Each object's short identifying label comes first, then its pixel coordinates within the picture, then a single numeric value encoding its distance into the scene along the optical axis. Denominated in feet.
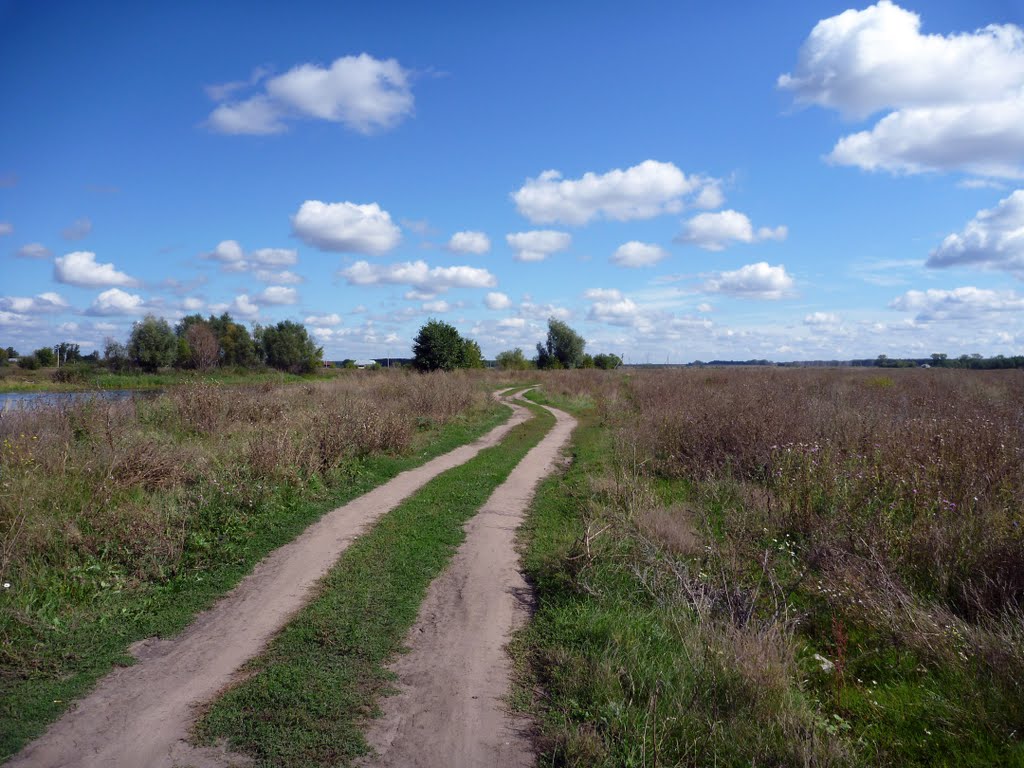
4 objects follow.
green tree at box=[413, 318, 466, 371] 144.05
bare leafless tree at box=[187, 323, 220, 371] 168.80
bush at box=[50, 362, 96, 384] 101.14
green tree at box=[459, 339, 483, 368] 168.85
